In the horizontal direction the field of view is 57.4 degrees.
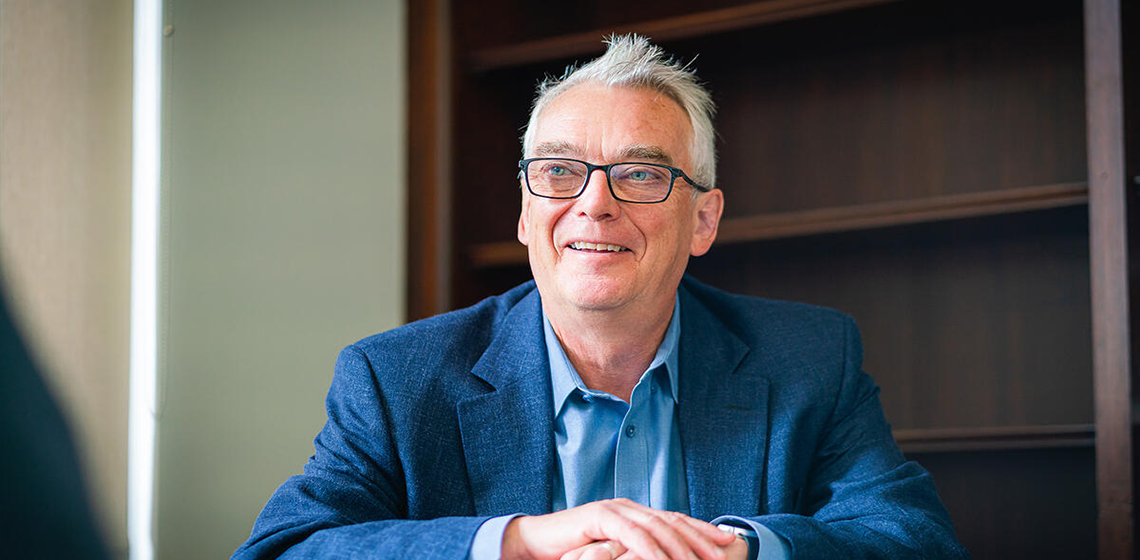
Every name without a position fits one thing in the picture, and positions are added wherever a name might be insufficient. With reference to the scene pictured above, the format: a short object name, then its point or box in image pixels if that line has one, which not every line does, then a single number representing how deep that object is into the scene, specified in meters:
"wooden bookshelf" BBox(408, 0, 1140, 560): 2.52
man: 1.62
